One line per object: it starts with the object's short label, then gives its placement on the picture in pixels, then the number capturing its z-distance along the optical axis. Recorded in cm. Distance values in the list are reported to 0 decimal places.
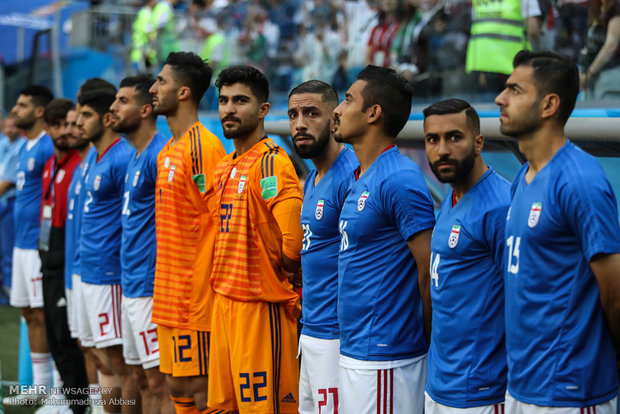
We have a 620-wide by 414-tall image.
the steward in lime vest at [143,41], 2244
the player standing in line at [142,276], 959
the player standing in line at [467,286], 577
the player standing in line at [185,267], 883
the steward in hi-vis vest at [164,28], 2195
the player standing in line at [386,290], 647
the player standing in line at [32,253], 1345
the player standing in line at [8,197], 1773
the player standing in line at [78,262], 1112
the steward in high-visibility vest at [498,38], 1112
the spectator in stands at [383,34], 1470
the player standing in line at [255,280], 795
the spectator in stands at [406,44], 1364
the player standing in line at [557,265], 496
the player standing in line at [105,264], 1057
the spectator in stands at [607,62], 918
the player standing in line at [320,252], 732
